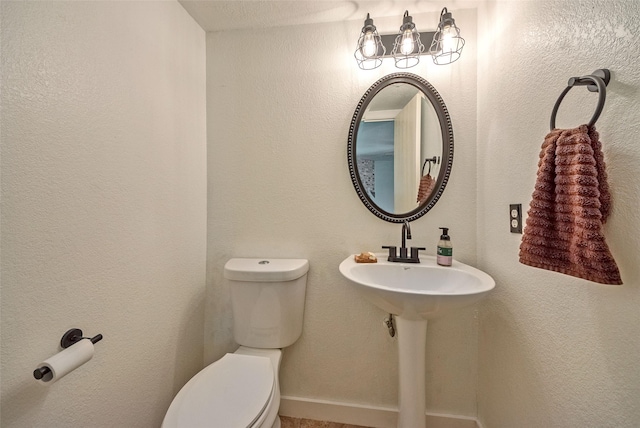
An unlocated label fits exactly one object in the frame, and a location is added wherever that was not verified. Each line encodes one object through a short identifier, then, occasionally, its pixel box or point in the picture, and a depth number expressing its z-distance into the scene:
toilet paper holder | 0.73
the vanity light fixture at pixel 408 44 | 1.14
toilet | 0.81
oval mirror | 1.25
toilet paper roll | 0.63
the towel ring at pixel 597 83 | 0.54
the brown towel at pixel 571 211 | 0.54
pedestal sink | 0.85
